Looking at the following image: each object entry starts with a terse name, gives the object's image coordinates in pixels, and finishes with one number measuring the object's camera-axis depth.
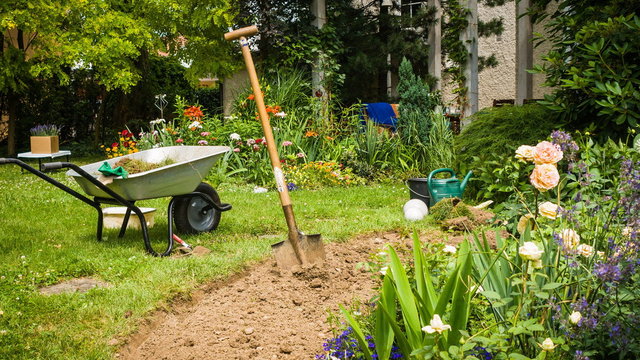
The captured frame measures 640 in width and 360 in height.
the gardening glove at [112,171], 3.77
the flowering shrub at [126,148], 8.24
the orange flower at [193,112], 8.05
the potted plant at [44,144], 9.53
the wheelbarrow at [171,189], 3.83
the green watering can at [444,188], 5.05
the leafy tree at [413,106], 7.89
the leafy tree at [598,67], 3.67
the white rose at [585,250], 1.71
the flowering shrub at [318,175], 7.14
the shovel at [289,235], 3.39
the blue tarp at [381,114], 8.78
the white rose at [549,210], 1.88
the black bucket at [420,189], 5.36
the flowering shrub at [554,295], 1.60
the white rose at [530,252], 1.57
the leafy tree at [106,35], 10.10
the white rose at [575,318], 1.55
